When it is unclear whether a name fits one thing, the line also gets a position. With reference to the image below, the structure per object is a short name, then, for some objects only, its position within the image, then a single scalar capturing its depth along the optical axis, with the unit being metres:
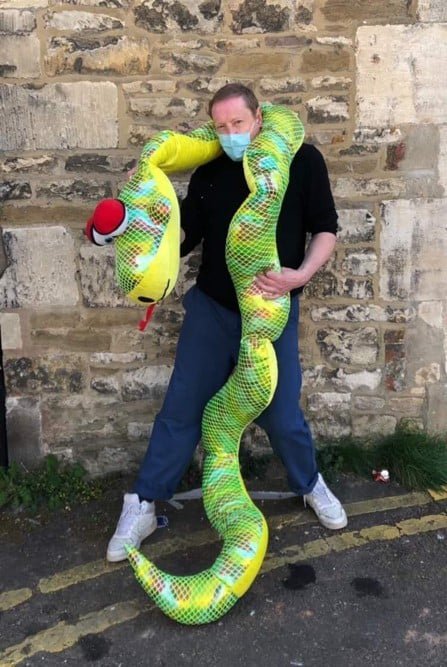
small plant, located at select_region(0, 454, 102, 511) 3.80
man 3.00
